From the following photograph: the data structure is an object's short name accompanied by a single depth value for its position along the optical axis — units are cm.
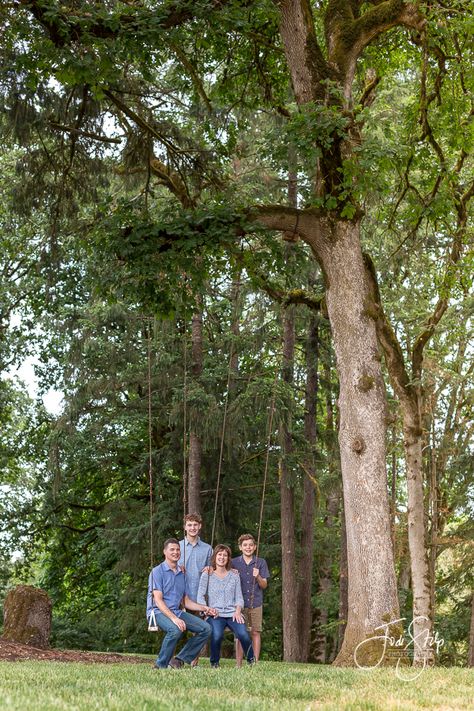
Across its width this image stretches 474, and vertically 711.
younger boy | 1141
